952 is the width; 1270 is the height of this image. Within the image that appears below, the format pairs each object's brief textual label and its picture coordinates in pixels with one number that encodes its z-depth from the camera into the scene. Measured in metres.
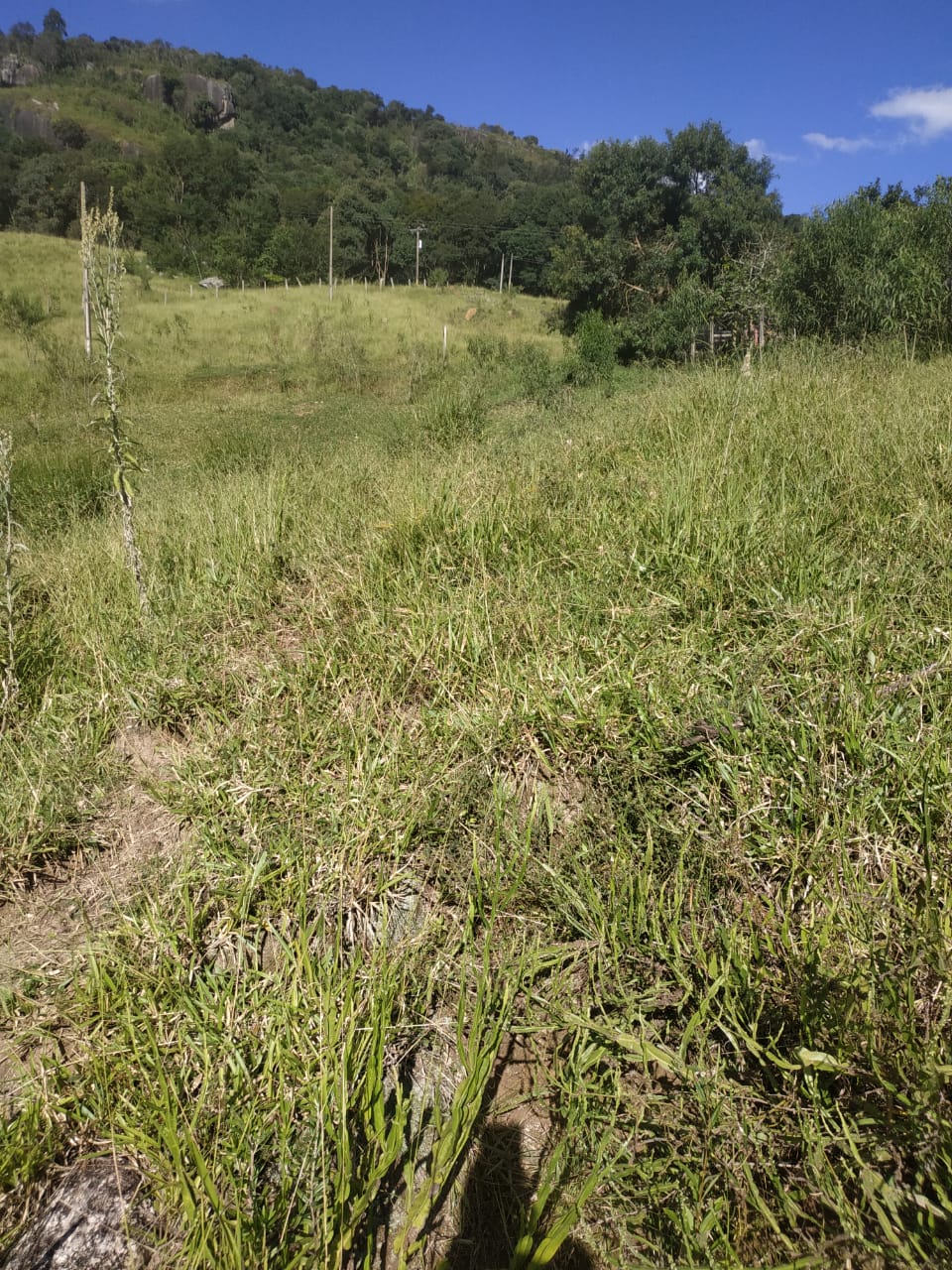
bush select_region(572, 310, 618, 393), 15.59
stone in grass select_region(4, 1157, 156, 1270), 1.20
